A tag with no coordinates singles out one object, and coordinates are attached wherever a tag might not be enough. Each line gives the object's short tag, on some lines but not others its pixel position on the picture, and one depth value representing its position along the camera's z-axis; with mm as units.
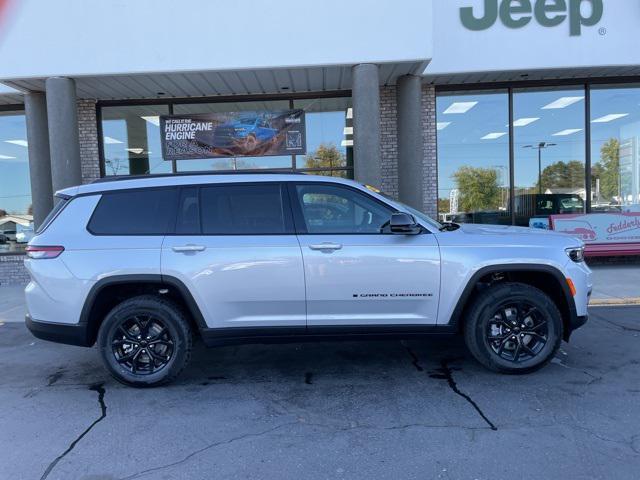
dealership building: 8570
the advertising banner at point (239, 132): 10945
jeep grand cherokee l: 4473
